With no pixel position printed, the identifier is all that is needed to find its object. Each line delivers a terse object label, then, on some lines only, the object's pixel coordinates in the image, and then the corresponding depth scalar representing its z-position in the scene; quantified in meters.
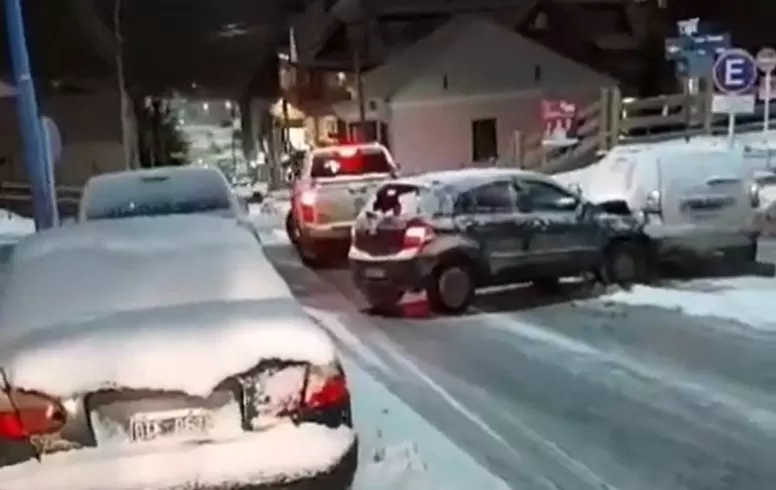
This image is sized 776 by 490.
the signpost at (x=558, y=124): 35.19
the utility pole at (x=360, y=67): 49.97
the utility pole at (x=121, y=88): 46.62
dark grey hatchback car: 15.39
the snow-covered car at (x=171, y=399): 6.04
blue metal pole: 19.88
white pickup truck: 21.31
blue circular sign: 20.61
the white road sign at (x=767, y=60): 21.70
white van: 16.52
